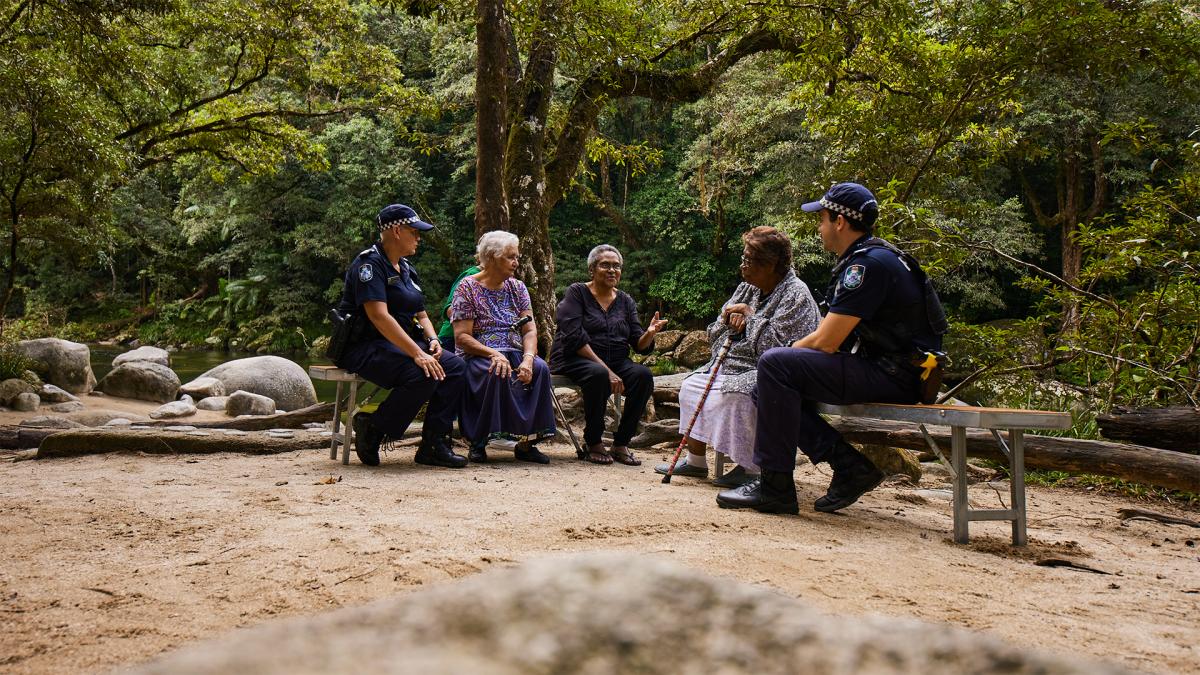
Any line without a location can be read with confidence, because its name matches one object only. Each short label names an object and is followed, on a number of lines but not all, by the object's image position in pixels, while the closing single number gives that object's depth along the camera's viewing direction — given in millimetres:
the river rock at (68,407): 11406
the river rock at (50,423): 8195
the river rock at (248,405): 11617
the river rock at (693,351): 21661
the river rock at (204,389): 12945
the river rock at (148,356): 16728
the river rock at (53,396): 12016
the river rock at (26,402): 11155
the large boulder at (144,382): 12945
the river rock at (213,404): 12133
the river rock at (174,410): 10891
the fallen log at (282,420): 7605
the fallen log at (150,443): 5871
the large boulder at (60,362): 13383
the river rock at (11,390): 11328
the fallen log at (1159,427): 4773
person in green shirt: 6090
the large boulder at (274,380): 13141
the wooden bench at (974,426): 3494
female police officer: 5305
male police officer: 3787
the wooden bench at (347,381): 5457
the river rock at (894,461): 5854
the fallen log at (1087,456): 4167
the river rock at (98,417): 9367
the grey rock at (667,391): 8016
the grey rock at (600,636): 491
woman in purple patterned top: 5672
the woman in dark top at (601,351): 6051
